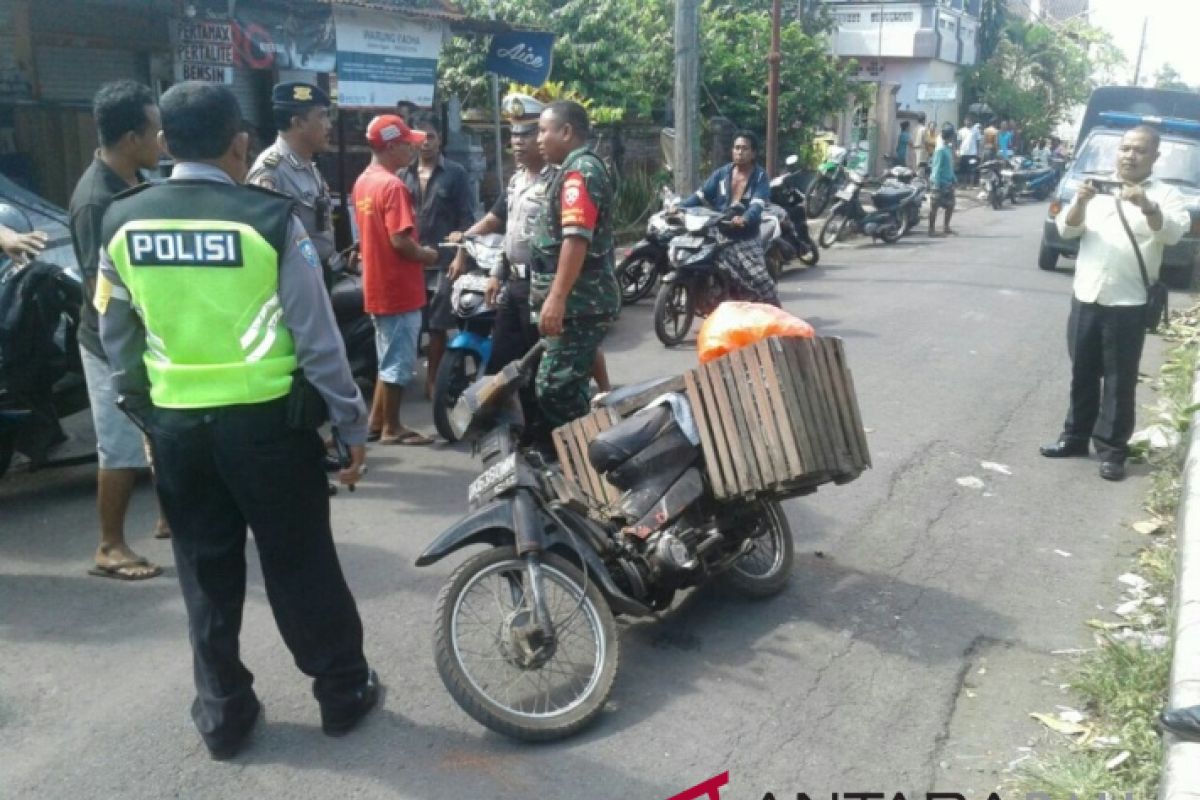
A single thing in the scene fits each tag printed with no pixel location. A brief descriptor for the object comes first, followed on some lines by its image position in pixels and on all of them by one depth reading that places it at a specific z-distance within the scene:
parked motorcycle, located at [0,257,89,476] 5.11
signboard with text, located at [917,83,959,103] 27.17
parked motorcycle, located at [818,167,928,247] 15.65
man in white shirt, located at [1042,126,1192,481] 5.67
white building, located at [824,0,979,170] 31.78
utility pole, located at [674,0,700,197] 11.30
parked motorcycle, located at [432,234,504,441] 6.27
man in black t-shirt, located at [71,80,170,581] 4.26
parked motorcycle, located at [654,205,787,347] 8.83
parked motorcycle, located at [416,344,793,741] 3.34
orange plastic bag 4.10
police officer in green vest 2.95
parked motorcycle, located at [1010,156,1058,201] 24.66
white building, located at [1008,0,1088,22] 48.06
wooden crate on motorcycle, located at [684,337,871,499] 3.80
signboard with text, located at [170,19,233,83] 8.91
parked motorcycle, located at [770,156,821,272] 12.75
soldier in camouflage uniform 4.66
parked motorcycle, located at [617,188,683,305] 9.80
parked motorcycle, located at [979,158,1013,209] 23.22
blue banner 11.08
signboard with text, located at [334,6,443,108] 9.55
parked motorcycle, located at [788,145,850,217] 18.83
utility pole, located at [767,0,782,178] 15.51
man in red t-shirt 5.90
